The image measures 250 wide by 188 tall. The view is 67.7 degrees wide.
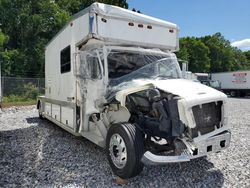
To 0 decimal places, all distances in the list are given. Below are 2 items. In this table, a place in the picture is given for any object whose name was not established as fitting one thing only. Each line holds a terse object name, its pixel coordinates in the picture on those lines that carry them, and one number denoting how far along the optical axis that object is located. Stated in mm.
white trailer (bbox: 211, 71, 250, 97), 20863
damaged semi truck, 3081
